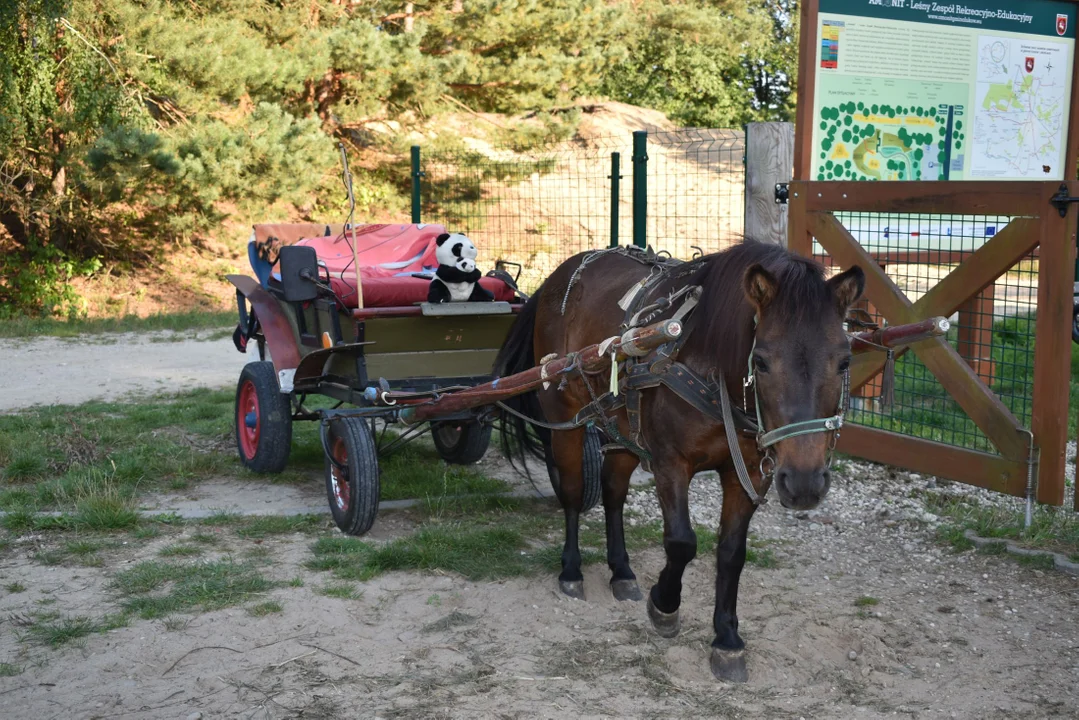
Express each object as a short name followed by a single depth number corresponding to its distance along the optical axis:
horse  3.02
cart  4.93
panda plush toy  5.22
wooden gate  4.79
